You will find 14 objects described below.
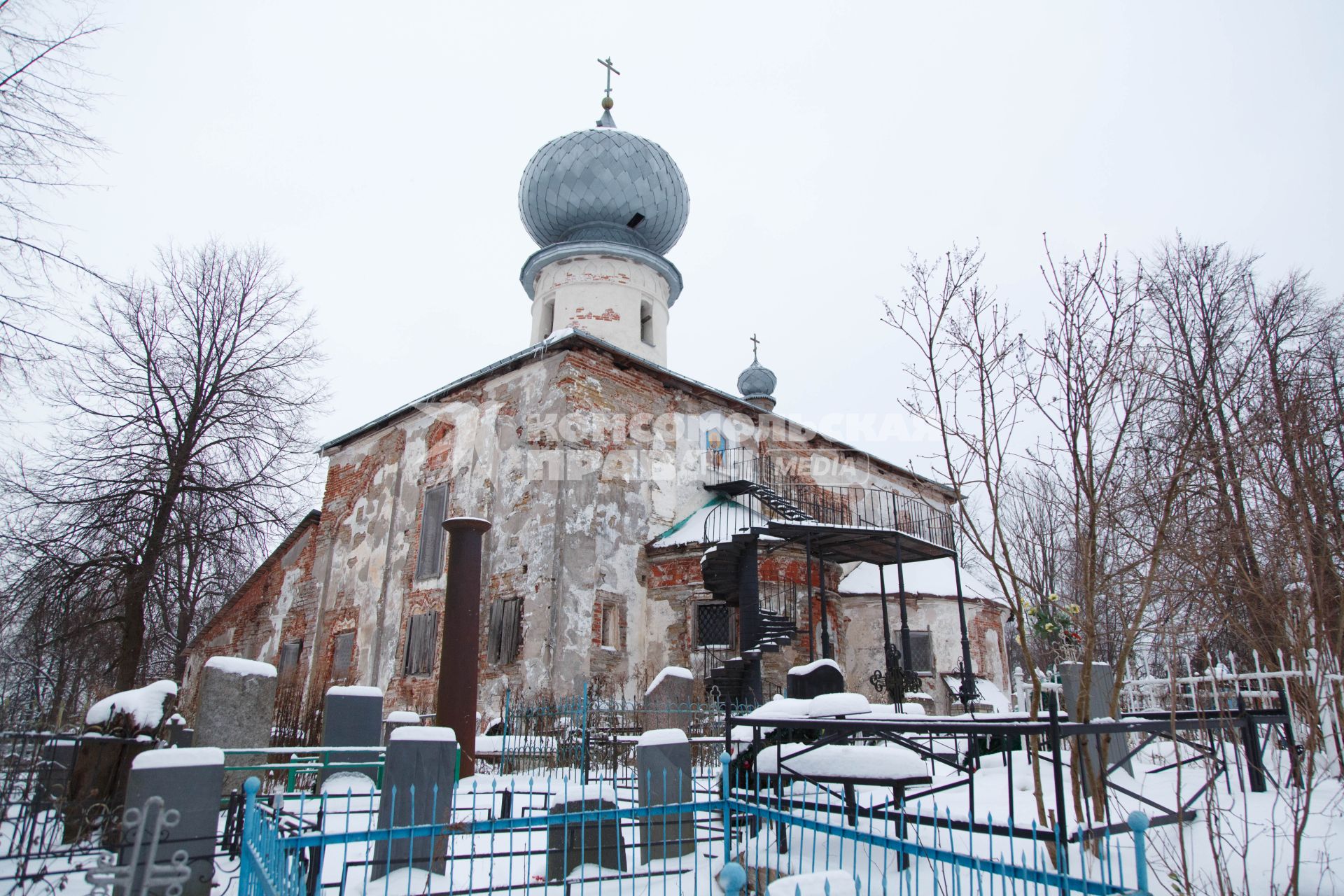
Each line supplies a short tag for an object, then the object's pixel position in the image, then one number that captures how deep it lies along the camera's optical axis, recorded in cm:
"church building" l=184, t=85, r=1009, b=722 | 1563
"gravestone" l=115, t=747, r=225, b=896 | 493
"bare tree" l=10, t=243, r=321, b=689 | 1341
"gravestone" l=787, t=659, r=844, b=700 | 1048
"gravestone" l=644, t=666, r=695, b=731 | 1022
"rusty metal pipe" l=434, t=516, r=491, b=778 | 920
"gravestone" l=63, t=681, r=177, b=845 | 720
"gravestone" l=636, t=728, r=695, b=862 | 658
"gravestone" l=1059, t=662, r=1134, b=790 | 895
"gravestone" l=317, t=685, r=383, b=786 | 941
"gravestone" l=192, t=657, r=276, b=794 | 802
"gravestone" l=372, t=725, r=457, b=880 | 596
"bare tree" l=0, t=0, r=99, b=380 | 679
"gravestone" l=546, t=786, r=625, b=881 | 579
